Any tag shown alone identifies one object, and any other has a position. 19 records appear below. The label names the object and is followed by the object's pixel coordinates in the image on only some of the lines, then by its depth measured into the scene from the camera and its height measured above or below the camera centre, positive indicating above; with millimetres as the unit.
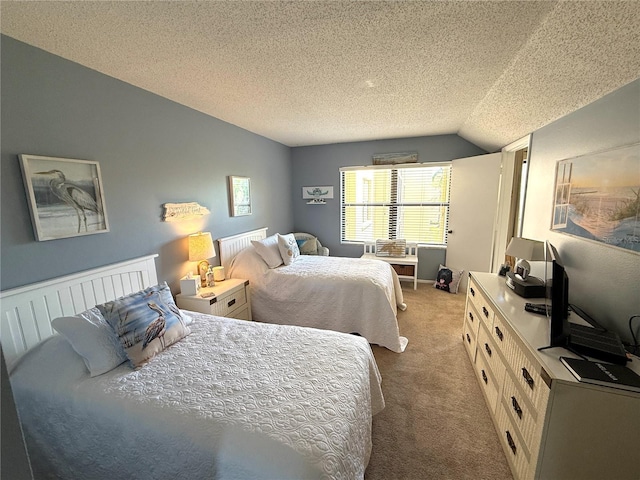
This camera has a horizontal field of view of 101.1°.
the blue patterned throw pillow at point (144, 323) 1491 -737
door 3631 -262
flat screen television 1317 -570
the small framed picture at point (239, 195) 3255 +46
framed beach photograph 1377 -39
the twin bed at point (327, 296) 2697 -1070
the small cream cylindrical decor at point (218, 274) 2863 -807
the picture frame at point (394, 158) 4285 +607
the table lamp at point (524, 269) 1992 -645
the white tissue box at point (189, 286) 2433 -788
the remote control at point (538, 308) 1709 -777
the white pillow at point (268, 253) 3170 -657
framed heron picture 1550 +41
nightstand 2404 -966
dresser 1095 -1020
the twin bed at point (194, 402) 1031 -913
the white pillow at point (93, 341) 1413 -753
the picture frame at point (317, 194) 4789 +59
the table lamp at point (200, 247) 2516 -453
